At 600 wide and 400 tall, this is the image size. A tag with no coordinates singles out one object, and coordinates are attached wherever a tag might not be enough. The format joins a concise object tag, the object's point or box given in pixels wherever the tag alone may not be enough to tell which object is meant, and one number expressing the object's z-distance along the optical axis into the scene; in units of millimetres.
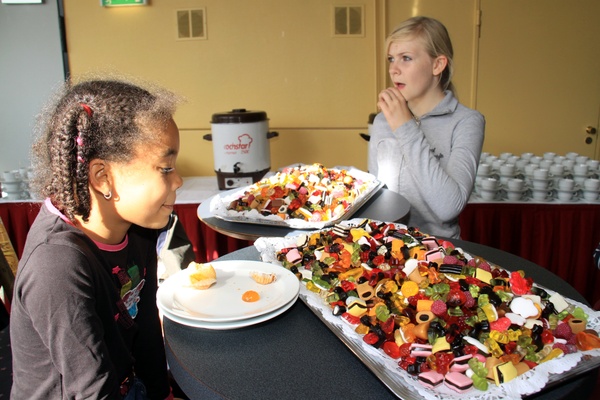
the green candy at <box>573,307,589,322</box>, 848
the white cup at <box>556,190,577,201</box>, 2510
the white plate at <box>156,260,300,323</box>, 915
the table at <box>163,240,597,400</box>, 725
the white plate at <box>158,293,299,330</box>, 885
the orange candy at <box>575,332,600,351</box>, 778
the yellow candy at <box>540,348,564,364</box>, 760
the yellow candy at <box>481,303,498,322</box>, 829
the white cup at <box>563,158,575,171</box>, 2744
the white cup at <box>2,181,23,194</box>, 2736
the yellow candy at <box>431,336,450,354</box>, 769
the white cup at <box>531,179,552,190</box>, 2529
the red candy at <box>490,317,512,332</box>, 805
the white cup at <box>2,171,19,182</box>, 2727
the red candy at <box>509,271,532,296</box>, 925
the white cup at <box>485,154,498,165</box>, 2923
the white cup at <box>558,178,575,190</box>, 2480
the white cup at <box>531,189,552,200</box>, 2556
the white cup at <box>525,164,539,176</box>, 2629
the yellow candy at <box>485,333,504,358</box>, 756
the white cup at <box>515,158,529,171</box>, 2822
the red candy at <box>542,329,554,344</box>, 797
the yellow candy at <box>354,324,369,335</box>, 850
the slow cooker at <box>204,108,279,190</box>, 2658
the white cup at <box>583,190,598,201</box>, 2492
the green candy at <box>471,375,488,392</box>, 696
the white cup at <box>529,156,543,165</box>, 2873
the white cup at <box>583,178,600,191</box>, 2463
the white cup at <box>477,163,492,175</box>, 2729
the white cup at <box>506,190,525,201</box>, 2562
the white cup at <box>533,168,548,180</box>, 2525
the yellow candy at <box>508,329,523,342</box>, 781
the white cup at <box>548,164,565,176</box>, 2588
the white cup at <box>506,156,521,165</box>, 2880
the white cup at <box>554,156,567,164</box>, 2840
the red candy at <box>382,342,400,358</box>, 786
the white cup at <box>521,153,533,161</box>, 2988
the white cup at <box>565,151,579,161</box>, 2953
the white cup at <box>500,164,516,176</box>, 2637
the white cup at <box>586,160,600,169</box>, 2727
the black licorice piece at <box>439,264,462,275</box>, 979
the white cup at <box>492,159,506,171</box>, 2799
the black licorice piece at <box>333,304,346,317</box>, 910
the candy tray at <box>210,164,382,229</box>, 1648
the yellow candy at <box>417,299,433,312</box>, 863
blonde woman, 1704
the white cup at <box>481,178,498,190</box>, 2574
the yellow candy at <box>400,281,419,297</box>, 918
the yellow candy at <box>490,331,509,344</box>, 777
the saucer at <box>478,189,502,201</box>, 2594
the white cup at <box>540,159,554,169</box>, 2760
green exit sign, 3281
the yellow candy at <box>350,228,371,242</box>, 1209
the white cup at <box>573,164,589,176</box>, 2586
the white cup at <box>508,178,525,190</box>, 2532
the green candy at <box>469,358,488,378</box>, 714
